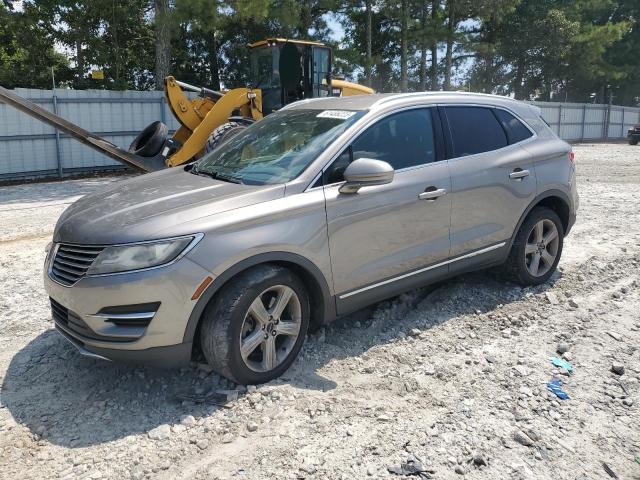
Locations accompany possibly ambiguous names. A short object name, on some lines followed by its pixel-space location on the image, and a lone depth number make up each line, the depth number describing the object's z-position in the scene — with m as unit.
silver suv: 3.12
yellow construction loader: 10.20
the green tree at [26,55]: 20.59
